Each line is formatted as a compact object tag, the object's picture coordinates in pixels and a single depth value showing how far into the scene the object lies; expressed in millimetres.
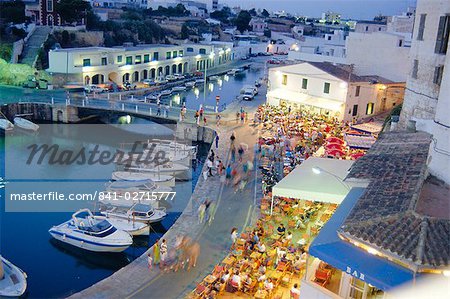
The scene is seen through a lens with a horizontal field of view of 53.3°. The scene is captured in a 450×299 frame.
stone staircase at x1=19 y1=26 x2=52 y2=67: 47938
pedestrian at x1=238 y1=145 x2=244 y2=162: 24734
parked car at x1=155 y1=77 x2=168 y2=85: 52450
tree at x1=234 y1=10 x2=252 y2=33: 121375
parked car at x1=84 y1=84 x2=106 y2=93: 43031
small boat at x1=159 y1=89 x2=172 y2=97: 49125
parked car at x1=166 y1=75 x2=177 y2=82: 55594
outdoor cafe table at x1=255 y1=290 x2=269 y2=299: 11922
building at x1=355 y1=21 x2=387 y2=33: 66125
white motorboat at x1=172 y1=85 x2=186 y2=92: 51900
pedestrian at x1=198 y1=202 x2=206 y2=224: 17181
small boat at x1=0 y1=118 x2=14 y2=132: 33938
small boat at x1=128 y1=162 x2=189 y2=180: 25344
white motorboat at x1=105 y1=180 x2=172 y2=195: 22500
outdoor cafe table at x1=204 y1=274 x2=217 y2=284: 12453
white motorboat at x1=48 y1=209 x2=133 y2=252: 17672
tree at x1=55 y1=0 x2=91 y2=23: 57281
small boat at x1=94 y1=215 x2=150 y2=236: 18828
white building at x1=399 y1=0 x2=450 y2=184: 19047
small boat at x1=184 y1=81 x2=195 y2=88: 54925
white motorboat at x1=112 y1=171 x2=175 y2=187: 24391
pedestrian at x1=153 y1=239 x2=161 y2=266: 14227
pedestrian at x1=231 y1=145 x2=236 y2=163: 24306
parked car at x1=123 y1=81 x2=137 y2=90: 47125
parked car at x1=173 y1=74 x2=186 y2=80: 56938
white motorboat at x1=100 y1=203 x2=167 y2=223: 19734
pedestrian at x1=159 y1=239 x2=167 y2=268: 14055
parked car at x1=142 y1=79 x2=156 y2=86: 51047
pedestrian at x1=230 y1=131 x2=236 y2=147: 26855
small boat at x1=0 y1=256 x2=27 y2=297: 14177
